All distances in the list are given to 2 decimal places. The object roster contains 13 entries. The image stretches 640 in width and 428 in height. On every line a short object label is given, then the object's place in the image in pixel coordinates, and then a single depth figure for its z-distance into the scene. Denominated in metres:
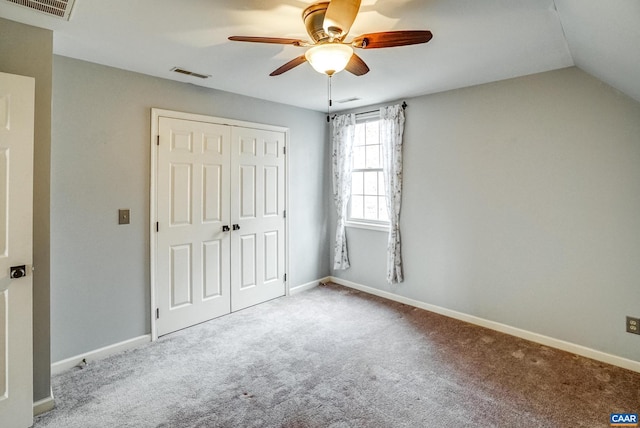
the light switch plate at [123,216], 2.86
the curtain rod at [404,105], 3.84
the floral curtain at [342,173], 4.44
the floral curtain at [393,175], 3.90
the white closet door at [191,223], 3.13
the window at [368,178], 4.28
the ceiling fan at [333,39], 1.57
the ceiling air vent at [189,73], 2.85
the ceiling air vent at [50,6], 1.82
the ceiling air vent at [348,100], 3.85
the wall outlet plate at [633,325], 2.55
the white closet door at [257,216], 3.71
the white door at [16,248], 1.90
